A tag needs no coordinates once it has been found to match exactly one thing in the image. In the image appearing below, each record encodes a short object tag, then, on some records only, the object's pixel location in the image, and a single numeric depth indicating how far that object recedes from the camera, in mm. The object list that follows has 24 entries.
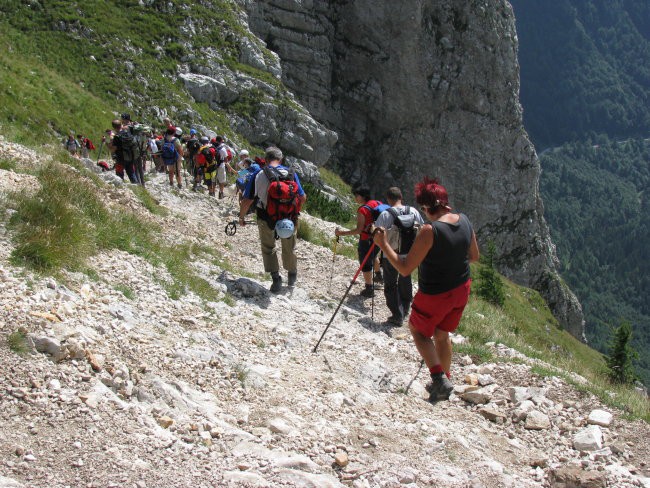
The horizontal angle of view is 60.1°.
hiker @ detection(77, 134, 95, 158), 20680
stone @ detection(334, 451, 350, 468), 4922
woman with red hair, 5969
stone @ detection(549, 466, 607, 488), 5309
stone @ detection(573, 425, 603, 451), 6180
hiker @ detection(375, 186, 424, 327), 8914
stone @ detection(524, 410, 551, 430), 6617
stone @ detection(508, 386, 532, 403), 7258
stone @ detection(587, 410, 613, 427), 6762
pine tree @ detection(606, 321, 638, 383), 16844
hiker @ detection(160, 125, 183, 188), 17469
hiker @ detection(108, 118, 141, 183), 15180
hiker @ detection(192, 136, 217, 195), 17844
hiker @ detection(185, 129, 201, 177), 20250
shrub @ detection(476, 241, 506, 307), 28500
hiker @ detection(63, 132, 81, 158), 20188
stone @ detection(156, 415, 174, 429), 4891
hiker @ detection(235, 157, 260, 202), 16094
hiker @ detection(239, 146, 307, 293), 9359
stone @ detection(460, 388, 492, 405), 7145
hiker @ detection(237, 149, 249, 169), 18181
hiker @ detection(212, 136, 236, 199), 18047
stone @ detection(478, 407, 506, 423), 6766
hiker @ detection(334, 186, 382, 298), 9953
